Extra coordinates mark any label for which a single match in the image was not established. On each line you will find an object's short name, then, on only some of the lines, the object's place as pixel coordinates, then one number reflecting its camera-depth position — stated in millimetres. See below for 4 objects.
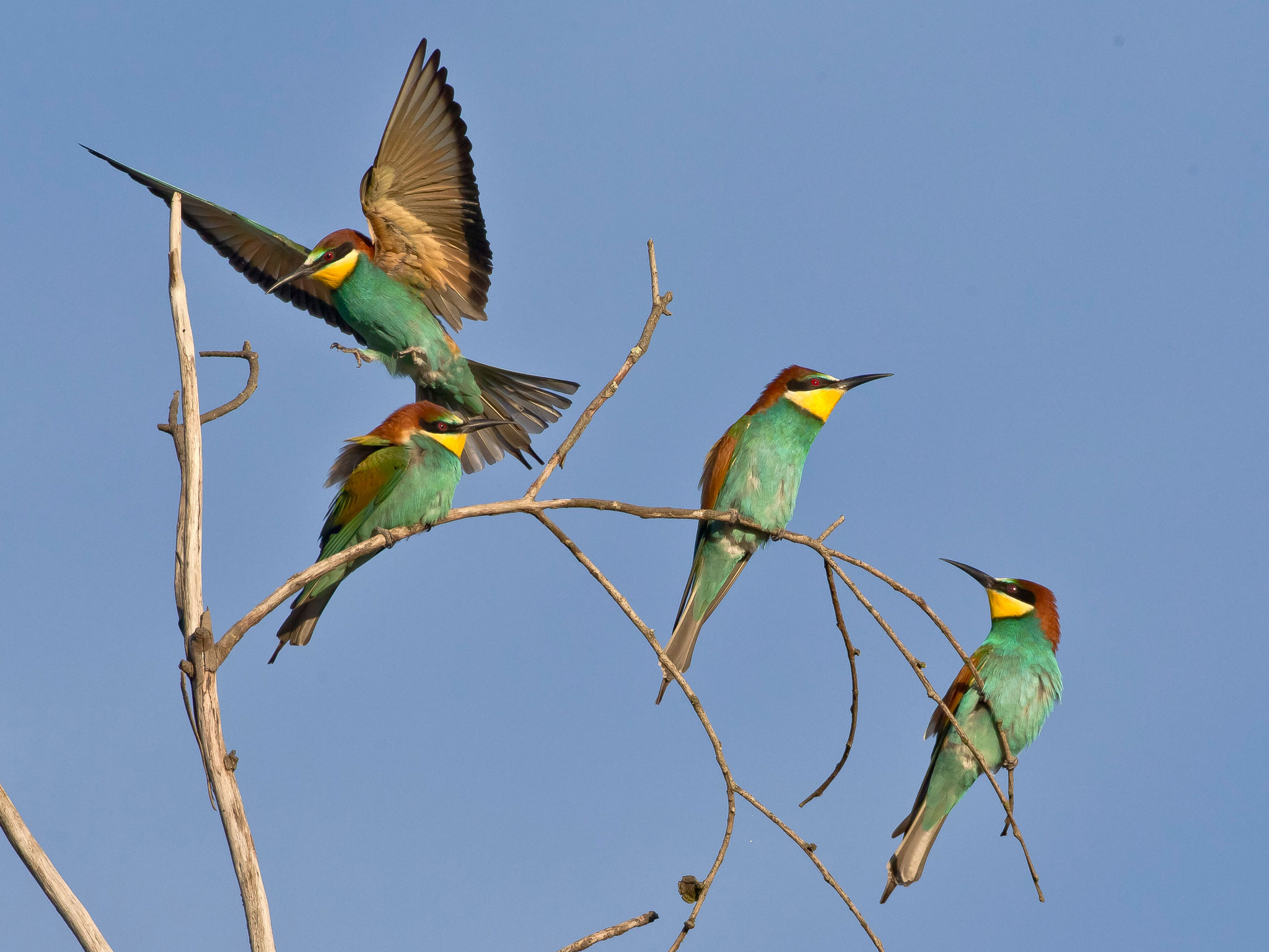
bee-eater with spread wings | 10172
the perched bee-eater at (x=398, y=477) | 8664
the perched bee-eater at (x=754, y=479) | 9352
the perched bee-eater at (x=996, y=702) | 8789
